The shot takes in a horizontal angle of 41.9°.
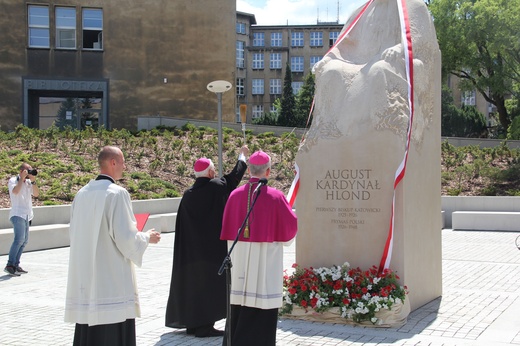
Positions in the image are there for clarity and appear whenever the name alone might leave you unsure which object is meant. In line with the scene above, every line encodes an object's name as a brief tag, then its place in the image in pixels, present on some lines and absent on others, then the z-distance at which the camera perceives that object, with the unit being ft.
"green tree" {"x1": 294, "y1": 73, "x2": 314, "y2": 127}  208.44
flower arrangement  24.86
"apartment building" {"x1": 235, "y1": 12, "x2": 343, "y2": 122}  259.60
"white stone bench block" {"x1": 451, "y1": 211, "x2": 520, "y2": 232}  64.13
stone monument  26.50
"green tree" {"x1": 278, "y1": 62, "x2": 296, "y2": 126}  212.23
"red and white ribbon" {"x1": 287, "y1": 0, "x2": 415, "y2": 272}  25.86
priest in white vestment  17.33
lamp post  39.79
